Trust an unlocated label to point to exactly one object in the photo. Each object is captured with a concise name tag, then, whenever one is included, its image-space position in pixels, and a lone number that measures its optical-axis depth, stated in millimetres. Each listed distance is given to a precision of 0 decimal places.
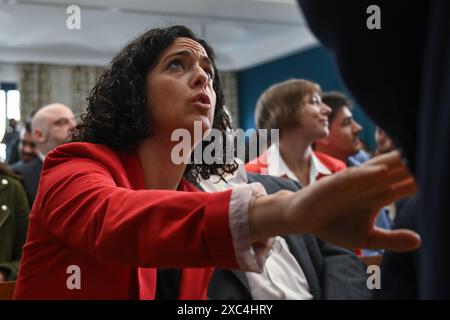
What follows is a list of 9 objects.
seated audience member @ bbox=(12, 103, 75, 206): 2629
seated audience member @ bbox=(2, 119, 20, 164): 3814
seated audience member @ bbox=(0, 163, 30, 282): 1520
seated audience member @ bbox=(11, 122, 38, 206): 1965
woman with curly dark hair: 497
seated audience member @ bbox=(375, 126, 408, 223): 2548
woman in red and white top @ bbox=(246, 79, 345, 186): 2402
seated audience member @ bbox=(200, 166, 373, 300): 1414
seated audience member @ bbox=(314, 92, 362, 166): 3008
